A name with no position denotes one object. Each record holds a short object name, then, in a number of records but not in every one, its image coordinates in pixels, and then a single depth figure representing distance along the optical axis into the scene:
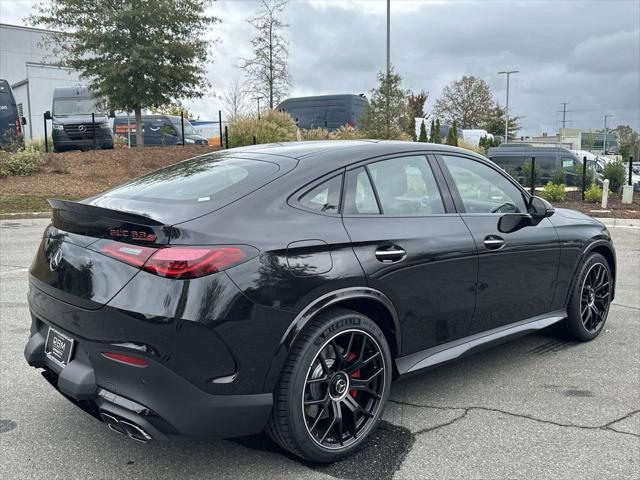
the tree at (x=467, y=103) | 61.94
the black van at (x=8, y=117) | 19.23
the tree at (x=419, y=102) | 38.56
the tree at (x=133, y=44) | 17.84
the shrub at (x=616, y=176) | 18.73
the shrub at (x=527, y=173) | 19.44
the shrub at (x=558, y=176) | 19.02
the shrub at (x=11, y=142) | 18.62
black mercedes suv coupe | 2.61
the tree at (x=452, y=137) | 24.05
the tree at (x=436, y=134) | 24.54
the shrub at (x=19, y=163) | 17.09
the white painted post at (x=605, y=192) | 16.45
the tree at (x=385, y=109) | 21.05
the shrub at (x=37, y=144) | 19.67
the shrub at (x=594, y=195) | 17.28
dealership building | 37.53
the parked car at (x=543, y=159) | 21.97
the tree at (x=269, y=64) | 25.16
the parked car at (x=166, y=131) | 26.11
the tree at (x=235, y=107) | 23.17
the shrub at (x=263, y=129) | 21.06
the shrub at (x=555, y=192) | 17.30
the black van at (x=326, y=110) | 27.11
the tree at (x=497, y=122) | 63.16
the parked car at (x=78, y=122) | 20.03
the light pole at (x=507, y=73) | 55.79
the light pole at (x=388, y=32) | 22.87
